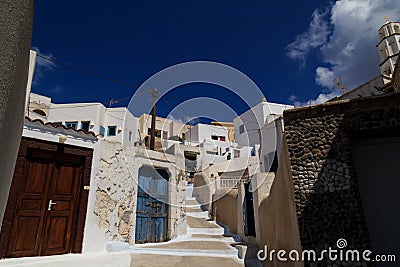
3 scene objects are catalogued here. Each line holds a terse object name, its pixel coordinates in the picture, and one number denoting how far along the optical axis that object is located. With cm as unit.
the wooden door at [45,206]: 471
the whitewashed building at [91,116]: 1617
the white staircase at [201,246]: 554
